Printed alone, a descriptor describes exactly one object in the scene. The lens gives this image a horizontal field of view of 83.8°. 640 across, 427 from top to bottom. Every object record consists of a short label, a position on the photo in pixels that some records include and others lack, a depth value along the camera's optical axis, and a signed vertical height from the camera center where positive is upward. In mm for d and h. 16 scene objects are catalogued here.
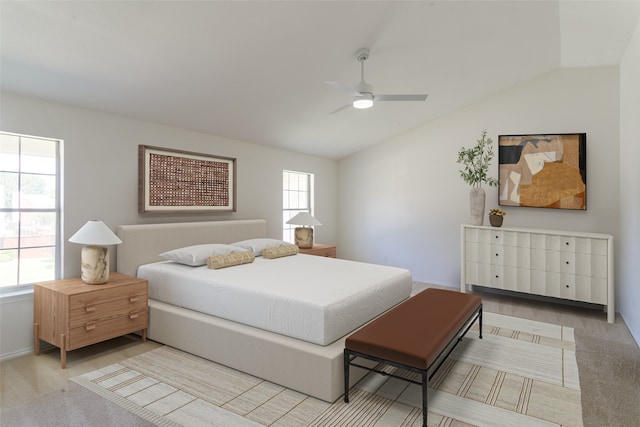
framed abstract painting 4703 +601
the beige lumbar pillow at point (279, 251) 4279 -477
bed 2430 -797
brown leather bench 2117 -805
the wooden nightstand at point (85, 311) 2787 -826
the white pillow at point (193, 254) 3585 -429
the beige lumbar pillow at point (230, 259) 3545 -488
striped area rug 2160 -1236
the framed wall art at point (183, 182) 3918 +371
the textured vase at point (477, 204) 5013 +136
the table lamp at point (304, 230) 5453 -270
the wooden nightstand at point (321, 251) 5359 -576
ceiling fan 3242 +1065
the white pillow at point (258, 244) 4375 -399
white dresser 4145 -618
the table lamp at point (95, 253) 3039 -361
